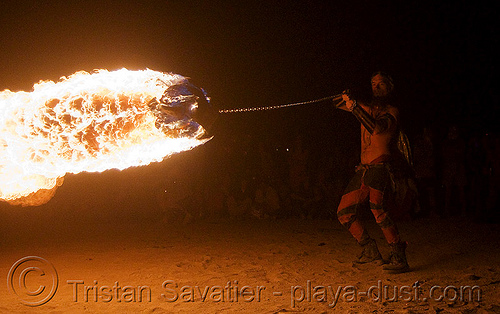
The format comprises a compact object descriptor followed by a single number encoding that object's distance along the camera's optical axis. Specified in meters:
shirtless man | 4.52
